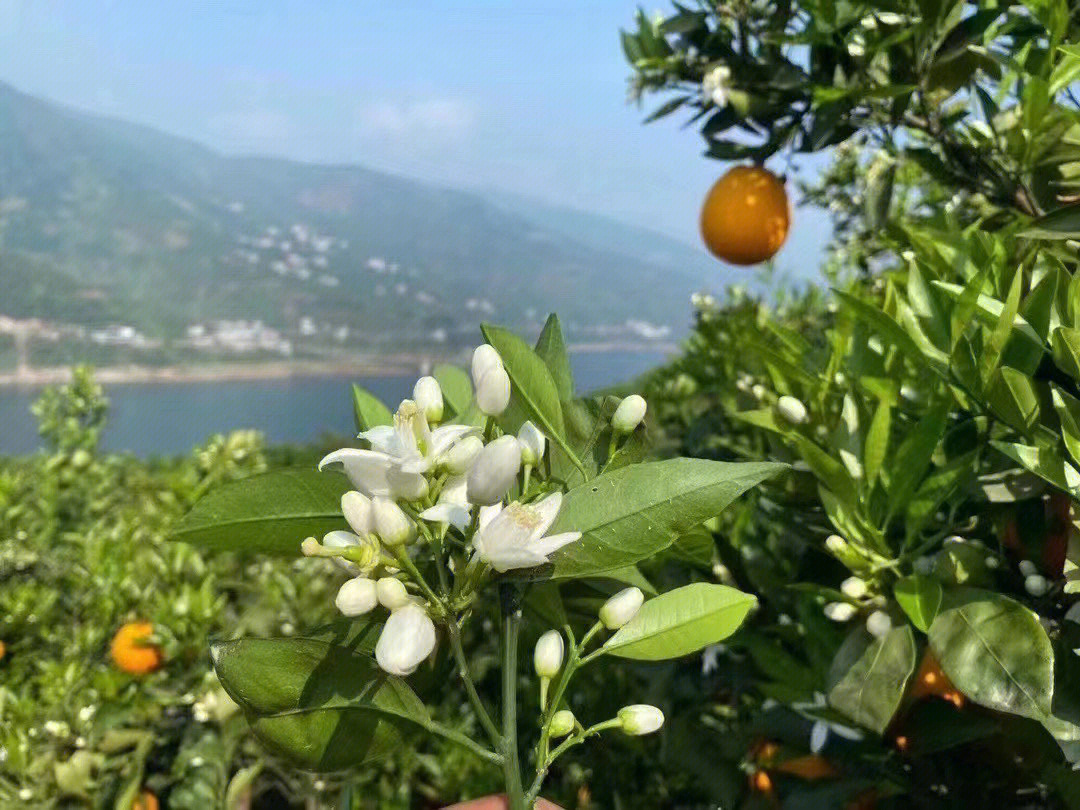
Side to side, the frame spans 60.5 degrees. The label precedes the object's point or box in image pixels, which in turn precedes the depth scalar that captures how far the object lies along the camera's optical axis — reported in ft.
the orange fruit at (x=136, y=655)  3.51
